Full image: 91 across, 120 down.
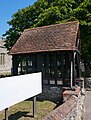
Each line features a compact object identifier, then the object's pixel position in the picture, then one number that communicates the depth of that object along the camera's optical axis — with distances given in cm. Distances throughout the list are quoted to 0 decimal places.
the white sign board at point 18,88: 311
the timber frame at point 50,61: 615
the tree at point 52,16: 914
